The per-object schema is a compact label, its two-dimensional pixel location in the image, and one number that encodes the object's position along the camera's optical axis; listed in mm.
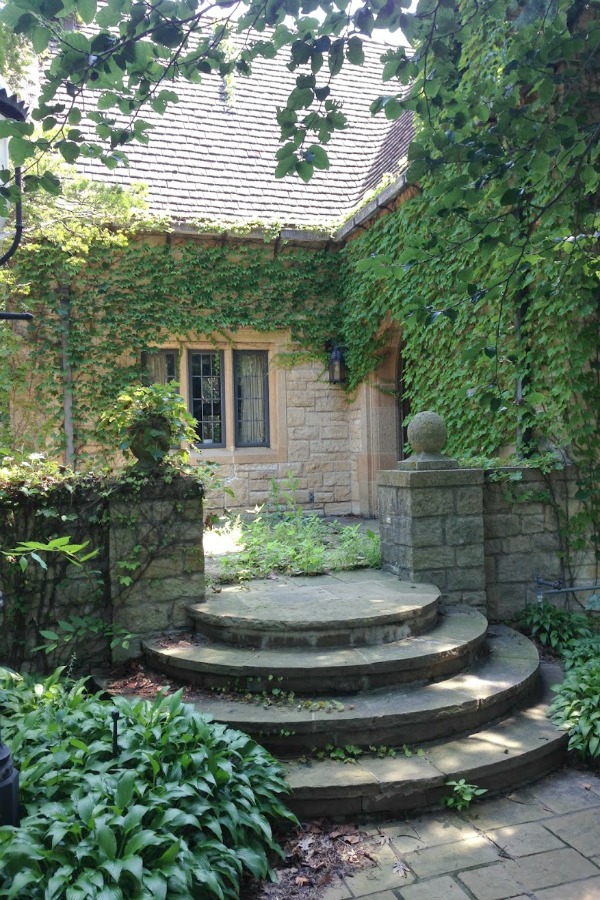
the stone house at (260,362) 9273
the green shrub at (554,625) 5008
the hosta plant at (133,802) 2176
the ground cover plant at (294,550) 5434
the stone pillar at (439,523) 4930
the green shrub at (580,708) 3488
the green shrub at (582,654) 4484
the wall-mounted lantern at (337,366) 9578
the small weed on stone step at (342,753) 3238
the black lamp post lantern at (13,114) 2643
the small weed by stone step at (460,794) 3064
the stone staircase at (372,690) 3125
